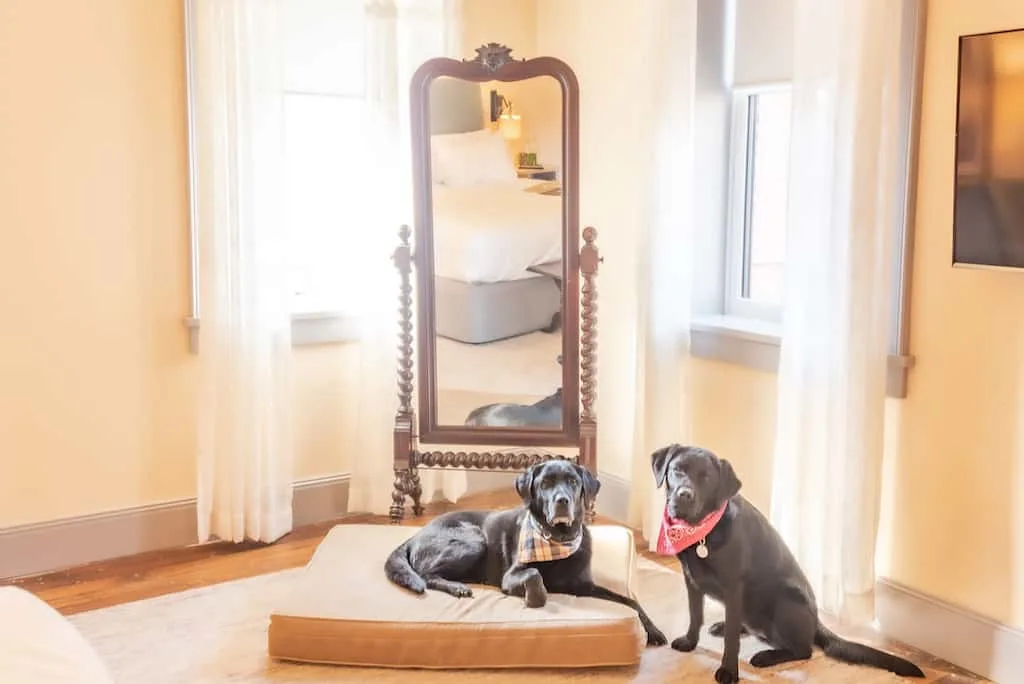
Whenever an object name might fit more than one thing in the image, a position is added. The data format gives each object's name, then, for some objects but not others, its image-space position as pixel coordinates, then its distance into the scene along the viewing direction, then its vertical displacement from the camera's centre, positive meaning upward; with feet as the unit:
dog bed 8.75 -3.49
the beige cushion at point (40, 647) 4.97 -2.19
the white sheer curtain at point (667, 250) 11.23 -0.23
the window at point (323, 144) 12.70 +1.09
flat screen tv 7.93 +0.62
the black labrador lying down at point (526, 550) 9.06 -3.04
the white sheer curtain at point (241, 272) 11.45 -0.51
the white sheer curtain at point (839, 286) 9.09 -0.52
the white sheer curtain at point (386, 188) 12.46 +0.51
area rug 8.76 -3.86
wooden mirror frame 11.42 -1.05
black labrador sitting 8.58 -2.89
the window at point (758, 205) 11.66 +0.30
